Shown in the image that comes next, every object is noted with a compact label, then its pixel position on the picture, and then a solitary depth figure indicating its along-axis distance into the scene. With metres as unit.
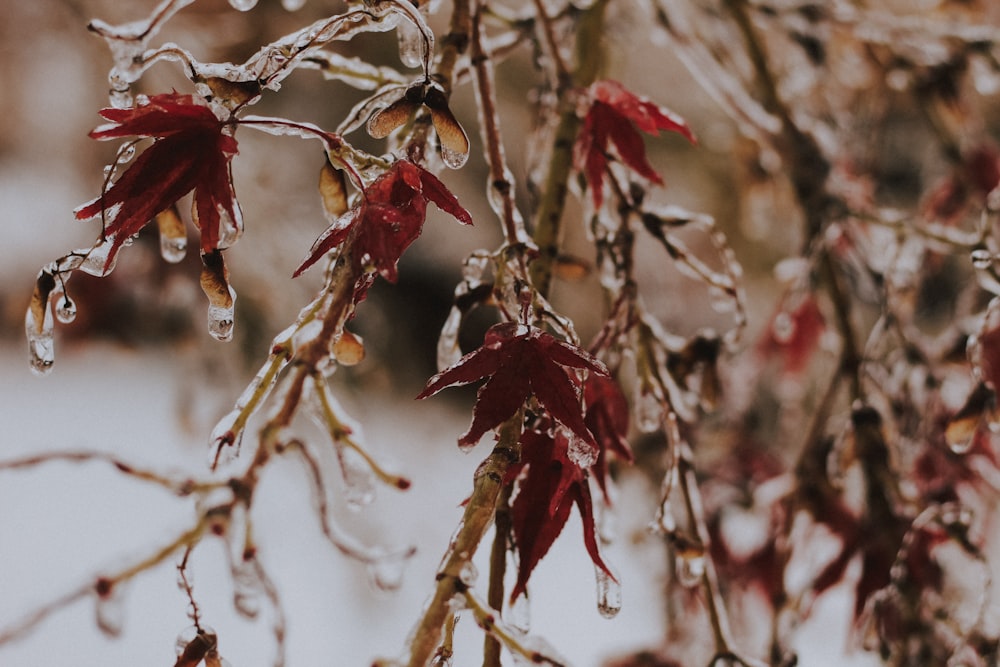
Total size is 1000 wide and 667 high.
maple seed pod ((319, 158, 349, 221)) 0.54
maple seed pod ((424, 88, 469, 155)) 0.50
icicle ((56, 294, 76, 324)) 0.54
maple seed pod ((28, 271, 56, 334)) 0.50
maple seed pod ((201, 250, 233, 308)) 0.49
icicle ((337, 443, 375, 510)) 0.62
